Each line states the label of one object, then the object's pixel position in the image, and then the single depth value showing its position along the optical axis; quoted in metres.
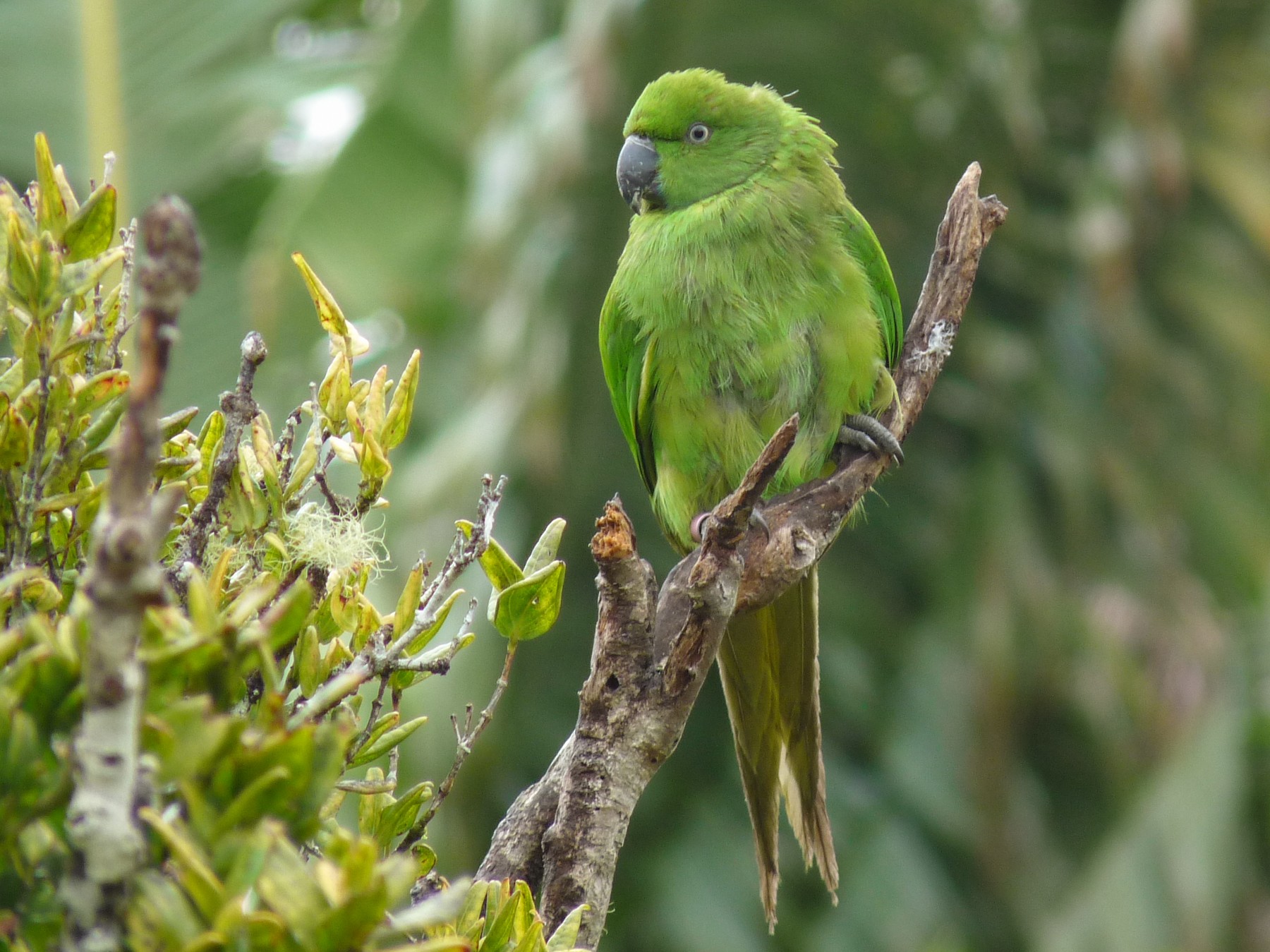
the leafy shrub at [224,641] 4.37
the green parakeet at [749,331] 6.99
